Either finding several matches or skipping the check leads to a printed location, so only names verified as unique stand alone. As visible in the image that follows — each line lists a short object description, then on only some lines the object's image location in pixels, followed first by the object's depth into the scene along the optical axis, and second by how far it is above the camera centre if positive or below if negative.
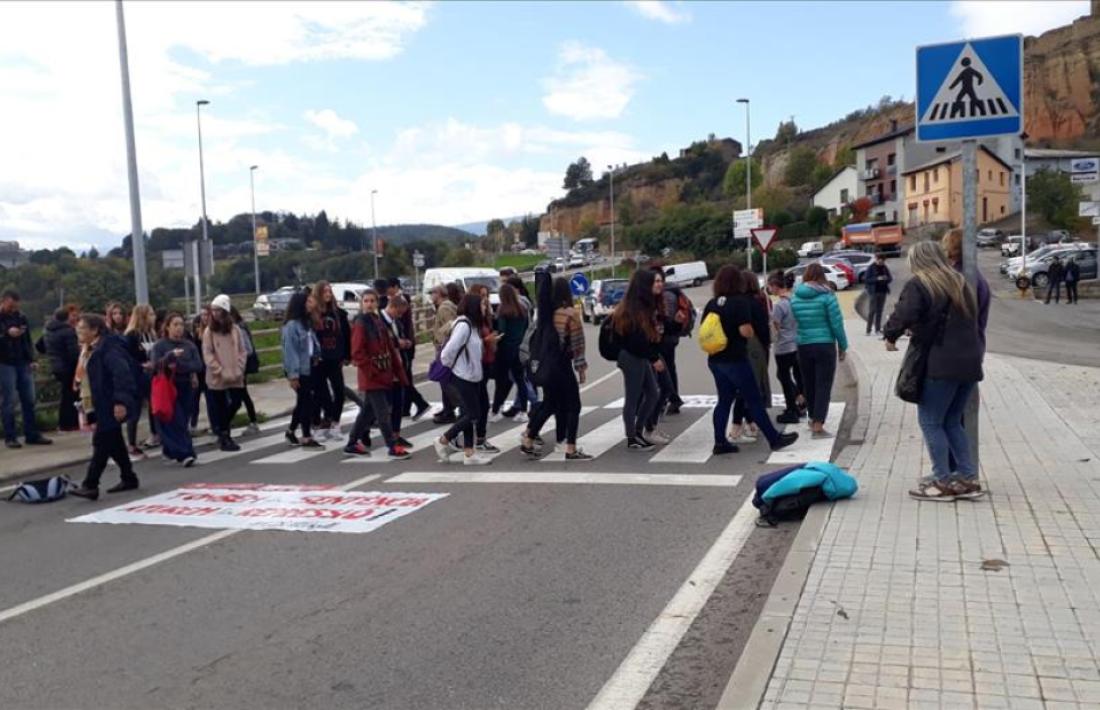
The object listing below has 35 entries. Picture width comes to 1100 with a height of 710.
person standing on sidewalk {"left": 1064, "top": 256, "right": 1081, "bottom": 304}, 33.56 -0.74
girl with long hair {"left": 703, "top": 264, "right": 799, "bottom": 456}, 9.62 -0.88
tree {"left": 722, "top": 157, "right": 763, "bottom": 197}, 126.75 +12.11
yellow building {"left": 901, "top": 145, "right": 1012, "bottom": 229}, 81.44 +6.37
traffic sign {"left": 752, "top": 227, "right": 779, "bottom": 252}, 26.11 +0.96
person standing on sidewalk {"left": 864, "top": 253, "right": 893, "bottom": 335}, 22.28 -0.46
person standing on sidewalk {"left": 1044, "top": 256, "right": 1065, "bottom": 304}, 33.56 -0.65
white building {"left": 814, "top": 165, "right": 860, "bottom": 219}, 104.00 +8.44
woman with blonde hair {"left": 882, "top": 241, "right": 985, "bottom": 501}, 6.80 -0.56
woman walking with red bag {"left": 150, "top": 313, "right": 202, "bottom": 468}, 11.04 -0.81
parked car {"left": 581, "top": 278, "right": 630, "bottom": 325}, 35.75 -0.61
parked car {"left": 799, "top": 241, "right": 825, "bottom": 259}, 73.56 +1.48
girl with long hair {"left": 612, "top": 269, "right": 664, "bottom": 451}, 10.11 -0.77
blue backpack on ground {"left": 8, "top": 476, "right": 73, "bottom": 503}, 9.35 -1.76
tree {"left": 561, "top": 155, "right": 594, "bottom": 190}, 176.88 +19.17
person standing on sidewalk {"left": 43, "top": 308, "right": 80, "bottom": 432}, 12.76 -0.53
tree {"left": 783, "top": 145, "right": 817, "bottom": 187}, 121.00 +12.49
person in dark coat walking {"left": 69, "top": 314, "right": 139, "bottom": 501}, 9.23 -0.82
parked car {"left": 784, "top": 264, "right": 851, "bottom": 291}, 45.09 -0.44
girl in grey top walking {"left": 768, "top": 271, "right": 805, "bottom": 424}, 11.34 -0.78
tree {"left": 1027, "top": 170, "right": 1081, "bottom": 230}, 66.69 +4.16
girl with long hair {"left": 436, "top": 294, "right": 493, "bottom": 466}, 10.03 -0.92
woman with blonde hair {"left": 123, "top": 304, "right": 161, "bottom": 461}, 11.93 -0.55
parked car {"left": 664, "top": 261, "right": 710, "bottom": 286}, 58.88 +0.14
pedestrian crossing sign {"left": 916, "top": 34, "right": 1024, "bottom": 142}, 6.95 +1.24
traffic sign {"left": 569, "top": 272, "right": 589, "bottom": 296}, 28.61 -0.09
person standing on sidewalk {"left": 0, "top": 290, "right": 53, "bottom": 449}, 12.29 -0.70
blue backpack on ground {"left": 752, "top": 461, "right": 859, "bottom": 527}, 7.12 -1.62
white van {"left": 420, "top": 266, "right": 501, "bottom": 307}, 38.22 +0.46
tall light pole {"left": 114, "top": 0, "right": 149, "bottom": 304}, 16.19 +2.11
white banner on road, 7.84 -1.82
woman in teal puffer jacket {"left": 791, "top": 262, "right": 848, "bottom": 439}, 10.12 -0.70
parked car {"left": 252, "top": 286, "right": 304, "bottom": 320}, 39.22 -0.42
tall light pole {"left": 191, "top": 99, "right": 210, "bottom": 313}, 19.29 +0.80
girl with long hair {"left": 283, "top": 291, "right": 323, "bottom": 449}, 11.52 -0.72
